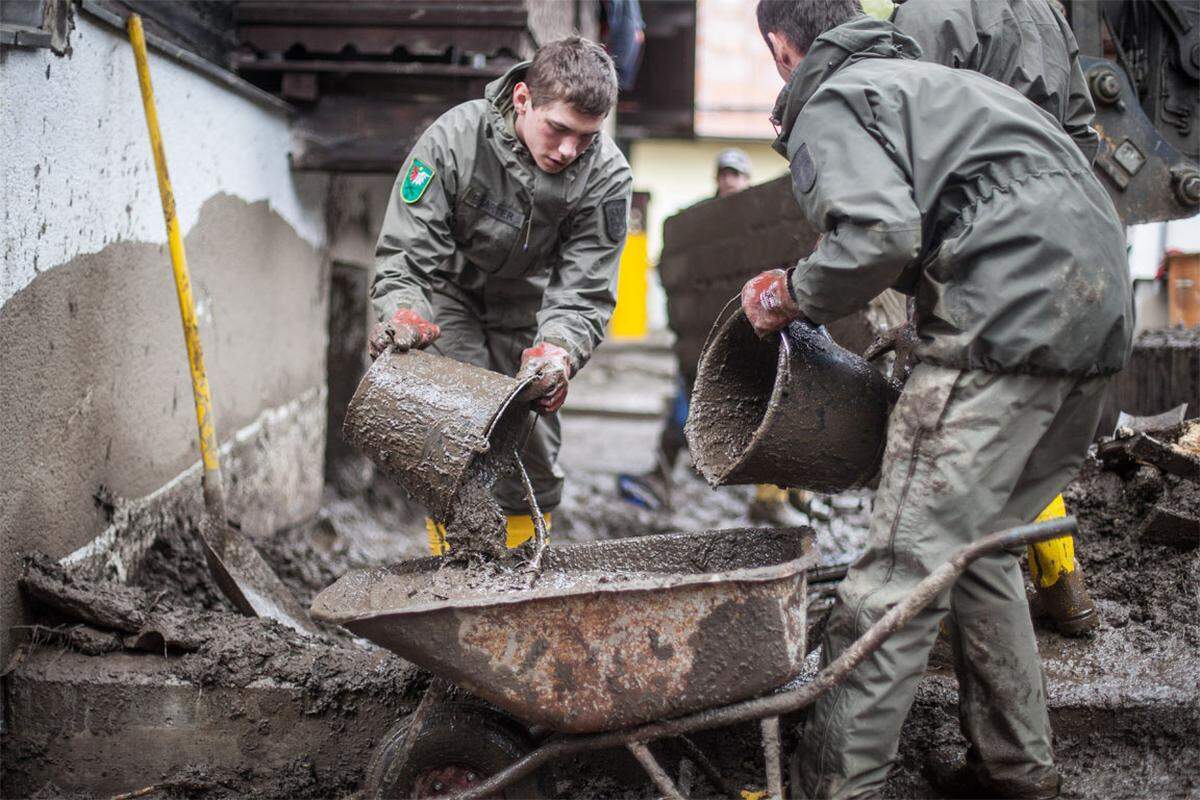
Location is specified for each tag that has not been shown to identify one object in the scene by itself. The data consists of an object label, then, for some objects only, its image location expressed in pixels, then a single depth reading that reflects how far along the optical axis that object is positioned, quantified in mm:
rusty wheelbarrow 2268
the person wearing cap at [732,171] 7293
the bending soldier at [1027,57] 3111
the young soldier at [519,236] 3180
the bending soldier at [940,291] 2287
